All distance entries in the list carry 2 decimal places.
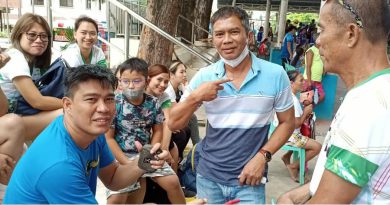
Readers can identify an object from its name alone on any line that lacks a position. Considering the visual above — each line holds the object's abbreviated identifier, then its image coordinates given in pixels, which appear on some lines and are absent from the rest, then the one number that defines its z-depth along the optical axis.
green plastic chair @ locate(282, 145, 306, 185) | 4.29
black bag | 2.98
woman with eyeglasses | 2.84
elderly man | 1.16
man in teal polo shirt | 2.14
